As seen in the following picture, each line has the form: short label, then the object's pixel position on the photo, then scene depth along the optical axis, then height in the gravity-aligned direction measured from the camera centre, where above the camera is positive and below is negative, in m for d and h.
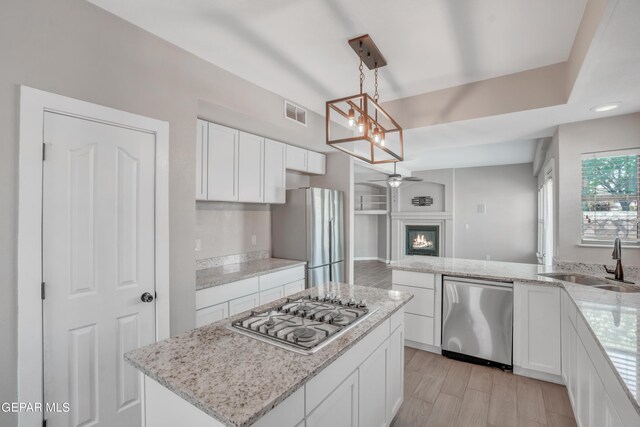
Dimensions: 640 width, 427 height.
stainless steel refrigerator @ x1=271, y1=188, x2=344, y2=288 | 3.61 -0.23
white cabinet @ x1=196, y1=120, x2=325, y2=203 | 2.70 +0.51
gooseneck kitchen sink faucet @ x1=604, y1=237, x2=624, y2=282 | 2.41 -0.42
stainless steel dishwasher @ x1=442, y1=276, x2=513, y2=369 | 2.74 -1.05
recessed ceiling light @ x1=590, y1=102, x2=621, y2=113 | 2.48 +0.91
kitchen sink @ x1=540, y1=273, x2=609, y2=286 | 2.58 -0.61
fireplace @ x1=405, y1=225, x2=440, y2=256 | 8.16 -0.77
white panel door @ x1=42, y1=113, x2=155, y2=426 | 1.62 -0.31
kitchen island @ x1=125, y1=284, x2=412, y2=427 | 0.92 -0.58
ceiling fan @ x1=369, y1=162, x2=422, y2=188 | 5.12 +0.57
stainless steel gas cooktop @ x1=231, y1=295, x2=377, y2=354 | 1.28 -0.55
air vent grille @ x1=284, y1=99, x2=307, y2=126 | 3.08 +1.09
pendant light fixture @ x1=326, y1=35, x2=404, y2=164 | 1.75 +0.64
